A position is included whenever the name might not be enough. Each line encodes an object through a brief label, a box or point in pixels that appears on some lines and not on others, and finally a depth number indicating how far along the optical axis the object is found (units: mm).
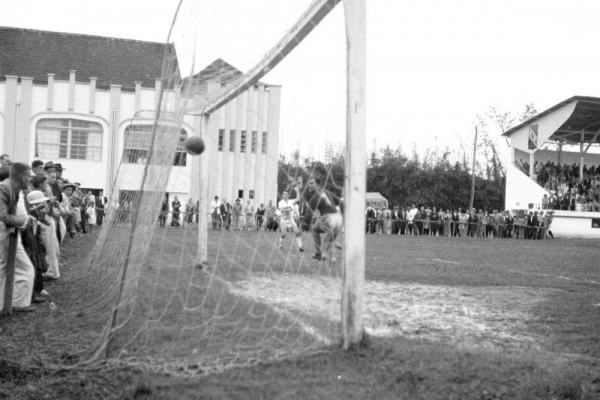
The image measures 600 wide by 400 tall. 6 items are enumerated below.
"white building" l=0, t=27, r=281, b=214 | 38750
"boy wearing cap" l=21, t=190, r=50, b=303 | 7902
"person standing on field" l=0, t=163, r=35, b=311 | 6926
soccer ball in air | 7505
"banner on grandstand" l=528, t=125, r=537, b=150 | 43656
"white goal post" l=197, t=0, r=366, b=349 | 5246
